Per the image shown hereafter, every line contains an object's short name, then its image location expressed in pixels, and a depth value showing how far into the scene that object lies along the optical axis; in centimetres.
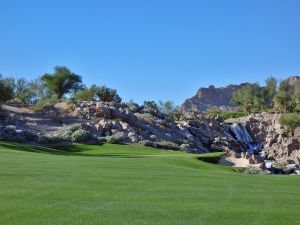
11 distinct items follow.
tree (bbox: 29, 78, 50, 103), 8946
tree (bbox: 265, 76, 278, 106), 12744
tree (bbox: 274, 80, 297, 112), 10716
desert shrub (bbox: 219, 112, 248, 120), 10375
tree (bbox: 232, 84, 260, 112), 12370
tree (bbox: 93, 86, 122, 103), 7723
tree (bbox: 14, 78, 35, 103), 8722
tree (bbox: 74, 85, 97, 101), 7200
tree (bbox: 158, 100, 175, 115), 11424
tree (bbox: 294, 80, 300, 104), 11162
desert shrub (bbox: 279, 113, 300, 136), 7662
